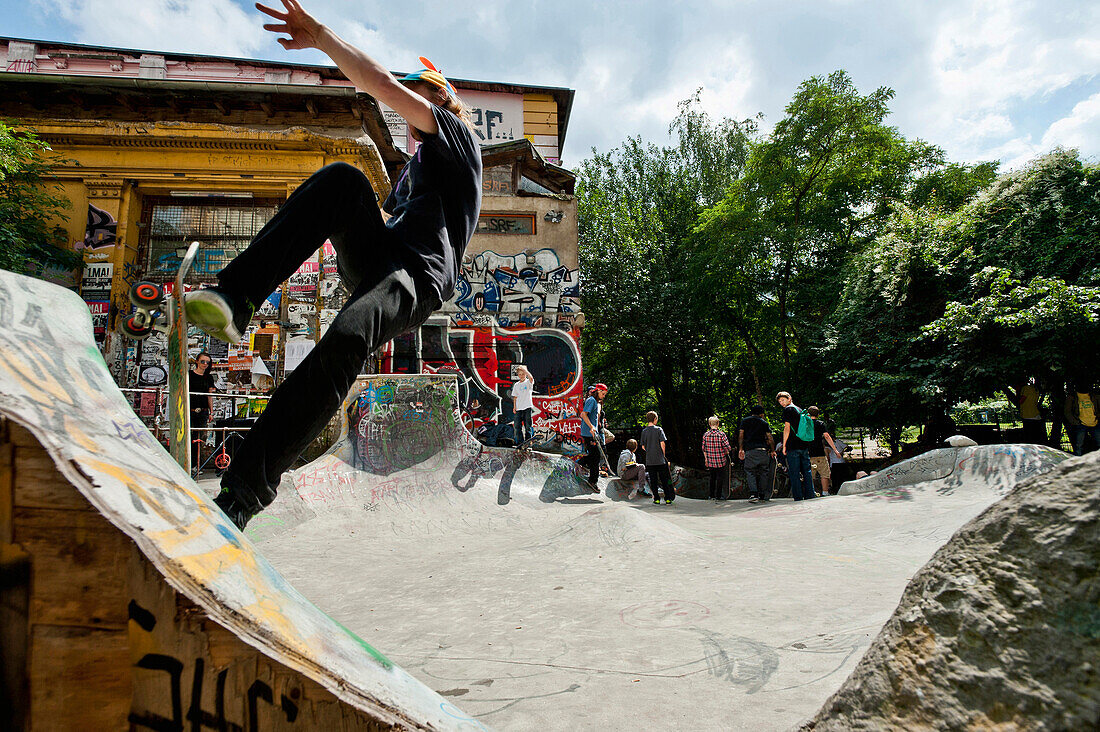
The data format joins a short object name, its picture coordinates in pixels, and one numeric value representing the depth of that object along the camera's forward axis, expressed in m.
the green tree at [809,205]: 17.81
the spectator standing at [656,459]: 9.60
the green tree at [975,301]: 12.01
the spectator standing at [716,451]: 10.33
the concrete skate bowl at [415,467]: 6.33
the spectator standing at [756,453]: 9.80
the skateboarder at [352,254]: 1.69
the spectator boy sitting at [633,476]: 10.32
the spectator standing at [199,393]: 7.73
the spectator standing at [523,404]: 10.58
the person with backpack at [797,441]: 8.97
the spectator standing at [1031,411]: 13.32
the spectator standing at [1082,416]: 9.92
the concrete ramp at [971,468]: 6.57
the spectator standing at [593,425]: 9.80
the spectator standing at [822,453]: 9.77
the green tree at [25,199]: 10.05
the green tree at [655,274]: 21.20
